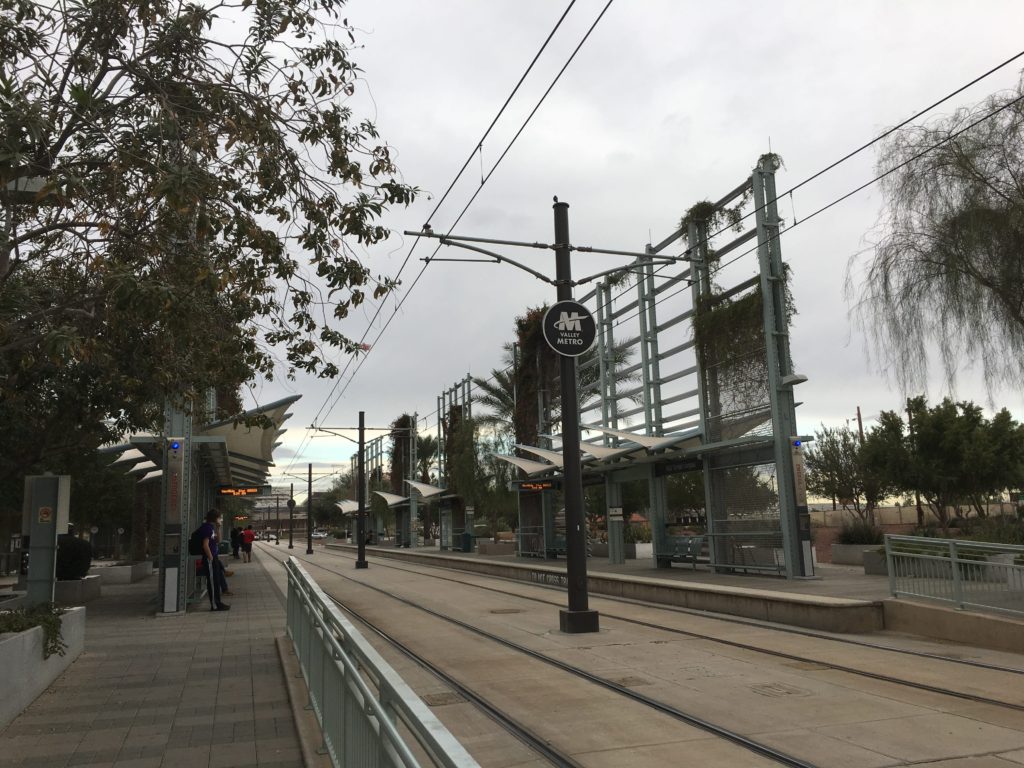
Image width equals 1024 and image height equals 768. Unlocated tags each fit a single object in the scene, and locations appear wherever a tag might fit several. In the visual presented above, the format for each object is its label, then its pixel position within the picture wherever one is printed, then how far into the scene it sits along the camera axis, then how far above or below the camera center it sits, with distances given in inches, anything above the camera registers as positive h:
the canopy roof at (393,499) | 2258.9 +81.2
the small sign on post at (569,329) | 485.4 +111.2
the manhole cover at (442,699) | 318.1 -64.4
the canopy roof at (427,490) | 1906.3 +86.2
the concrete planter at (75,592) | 754.8 -46.1
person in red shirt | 1514.5 -16.9
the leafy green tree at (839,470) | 1621.6 +86.9
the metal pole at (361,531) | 1315.2 -0.5
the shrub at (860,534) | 954.7 -22.4
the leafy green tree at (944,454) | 1080.2 +74.2
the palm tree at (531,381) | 1357.0 +246.6
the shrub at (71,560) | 768.3 -17.8
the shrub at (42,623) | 335.7 -33.0
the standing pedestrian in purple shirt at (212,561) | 655.8 -20.2
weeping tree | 514.6 +170.2
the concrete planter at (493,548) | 1616.6 -42.4
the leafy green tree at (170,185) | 291.0 +133.4
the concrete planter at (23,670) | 292.5 -49.2
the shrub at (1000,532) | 633.7 -17.7
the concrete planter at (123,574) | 1050.1 -43.7
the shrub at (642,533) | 1974.0 -27.7
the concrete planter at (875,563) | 743.7 -43.1
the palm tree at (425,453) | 2726.4 +239.7
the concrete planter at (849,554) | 935.7 -43.5
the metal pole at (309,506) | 2179.9 +66.8
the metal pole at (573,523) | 482.3 +0.2
